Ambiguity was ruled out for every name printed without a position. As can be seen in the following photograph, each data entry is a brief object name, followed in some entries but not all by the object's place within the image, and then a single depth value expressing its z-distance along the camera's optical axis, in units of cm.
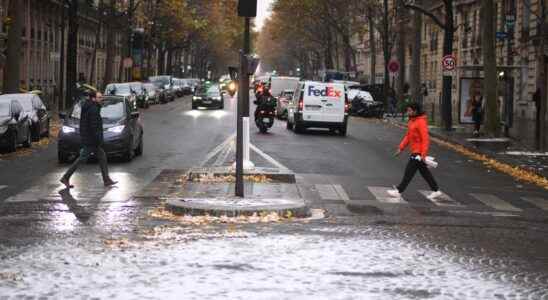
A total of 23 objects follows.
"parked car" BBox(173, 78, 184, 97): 8151
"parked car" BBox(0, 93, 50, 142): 2711
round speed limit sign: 3541
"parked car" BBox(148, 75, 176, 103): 6897
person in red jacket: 1627
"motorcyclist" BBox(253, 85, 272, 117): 3406
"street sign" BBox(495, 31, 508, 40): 3955
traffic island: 1302
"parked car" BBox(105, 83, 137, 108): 4541
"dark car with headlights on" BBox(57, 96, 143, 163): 2141
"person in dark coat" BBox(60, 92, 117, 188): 1705
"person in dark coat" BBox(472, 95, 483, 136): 3419
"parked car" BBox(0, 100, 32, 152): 2389
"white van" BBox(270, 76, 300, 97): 6175
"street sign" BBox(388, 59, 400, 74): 4947
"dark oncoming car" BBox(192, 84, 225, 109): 5616
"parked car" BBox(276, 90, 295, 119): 4359
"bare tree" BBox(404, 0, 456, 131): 3618
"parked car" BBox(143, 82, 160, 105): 5975
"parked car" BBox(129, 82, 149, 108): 5234
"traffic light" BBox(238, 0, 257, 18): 1447
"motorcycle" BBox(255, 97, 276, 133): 3369
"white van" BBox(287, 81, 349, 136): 3391
